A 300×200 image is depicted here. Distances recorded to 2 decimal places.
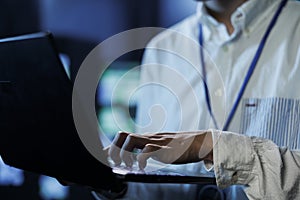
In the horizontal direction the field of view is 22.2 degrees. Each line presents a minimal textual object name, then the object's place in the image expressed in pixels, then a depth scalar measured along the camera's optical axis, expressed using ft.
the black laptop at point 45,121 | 3.19
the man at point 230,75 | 4.65
